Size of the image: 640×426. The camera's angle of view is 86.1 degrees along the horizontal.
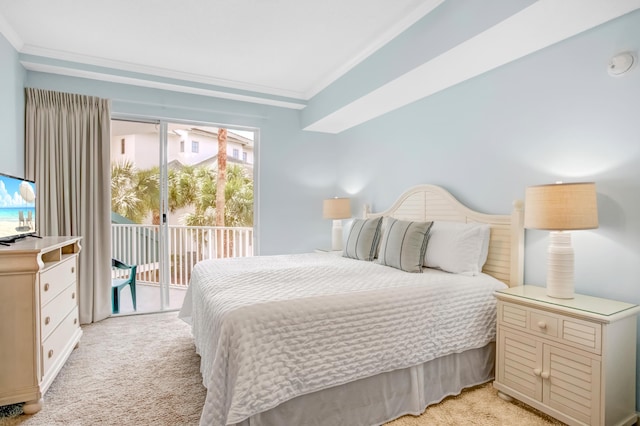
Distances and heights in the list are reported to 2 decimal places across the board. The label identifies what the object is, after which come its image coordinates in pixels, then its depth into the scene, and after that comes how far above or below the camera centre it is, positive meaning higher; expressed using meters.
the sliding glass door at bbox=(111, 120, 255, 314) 3.95 +0.07
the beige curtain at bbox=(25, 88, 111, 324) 3.28 +0.31
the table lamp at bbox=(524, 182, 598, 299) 1.85 -0.05
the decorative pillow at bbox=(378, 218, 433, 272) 2.65 -0.30
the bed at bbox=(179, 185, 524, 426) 1.58 -0.65
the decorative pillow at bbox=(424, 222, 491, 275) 2.55 -0.31
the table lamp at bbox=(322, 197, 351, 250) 4.23 -0.06
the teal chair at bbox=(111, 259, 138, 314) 3.80 -0.86
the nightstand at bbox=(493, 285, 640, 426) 1.68 -0.80
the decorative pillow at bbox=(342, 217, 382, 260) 3.22 -0.31
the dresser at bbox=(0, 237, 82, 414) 1.90 -0.68
